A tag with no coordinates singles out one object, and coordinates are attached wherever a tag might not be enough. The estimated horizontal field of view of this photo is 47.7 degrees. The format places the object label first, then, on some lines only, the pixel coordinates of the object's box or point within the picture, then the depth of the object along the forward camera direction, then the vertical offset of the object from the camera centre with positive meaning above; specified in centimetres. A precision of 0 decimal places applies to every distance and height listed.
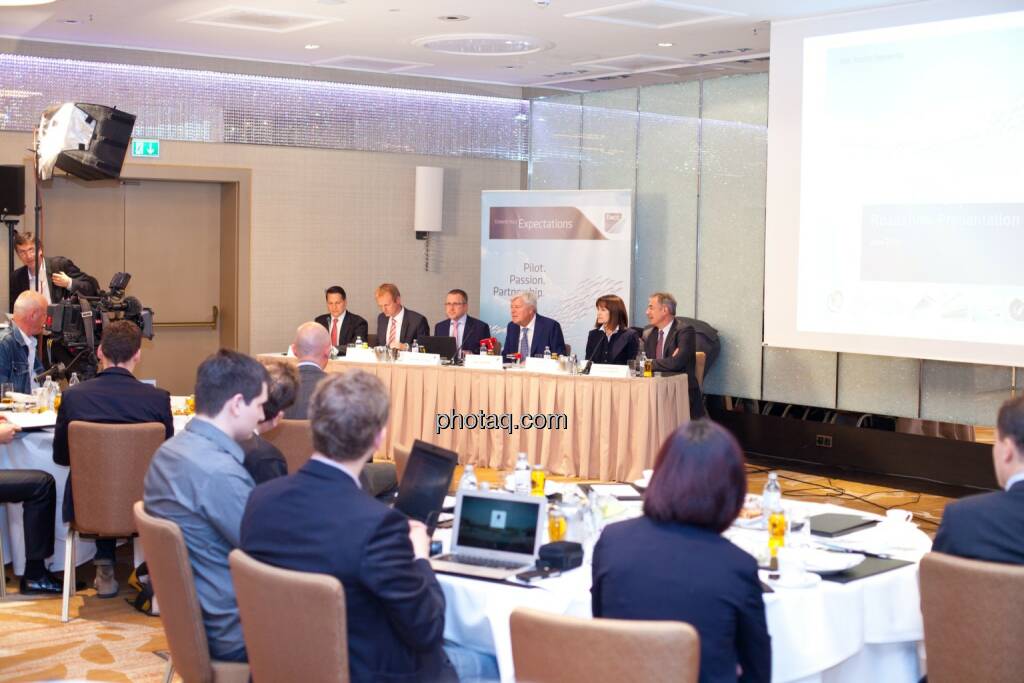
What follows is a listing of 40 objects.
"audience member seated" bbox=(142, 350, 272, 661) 325 -59
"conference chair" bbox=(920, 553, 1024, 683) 287 -83
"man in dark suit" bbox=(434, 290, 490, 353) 926 -39
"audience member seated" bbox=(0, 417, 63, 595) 532 -113
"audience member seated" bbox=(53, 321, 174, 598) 506 -55
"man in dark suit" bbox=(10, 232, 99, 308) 805 -1
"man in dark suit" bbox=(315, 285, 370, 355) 976 -39
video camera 641 -27
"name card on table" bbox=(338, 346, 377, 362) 895 -61
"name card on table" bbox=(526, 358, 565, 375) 827 -62
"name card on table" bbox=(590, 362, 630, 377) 802 -62
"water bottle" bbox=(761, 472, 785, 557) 343 -72
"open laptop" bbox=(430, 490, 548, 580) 329 -73
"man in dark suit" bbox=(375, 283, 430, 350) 949 -37
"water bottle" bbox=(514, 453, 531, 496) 408 -70
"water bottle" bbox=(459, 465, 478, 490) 373 -66
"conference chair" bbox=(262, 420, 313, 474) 496 -71
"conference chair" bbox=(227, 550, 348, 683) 257 -79
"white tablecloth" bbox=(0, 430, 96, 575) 559 -98
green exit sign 976 +104
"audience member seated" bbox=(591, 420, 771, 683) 246 -60
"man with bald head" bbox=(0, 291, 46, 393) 664 -42
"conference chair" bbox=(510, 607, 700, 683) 234 -75
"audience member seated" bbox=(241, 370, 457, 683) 260 -60
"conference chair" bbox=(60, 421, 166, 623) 487 -84
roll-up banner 1019 +26
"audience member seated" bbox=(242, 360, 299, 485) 379 -54
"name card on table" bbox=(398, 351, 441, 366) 866 -61
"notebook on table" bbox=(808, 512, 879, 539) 371 -78
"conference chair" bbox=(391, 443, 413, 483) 445 -69
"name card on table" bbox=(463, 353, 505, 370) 852 -61
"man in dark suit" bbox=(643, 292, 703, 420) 819 -44
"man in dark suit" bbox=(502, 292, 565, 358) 880 -41
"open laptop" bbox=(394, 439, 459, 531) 364 -65
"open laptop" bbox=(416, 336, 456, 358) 879 -52
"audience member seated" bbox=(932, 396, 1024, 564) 299 -59
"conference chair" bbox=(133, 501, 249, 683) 307 -89
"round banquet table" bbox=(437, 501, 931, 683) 306 -91
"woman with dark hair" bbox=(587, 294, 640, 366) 844 -41
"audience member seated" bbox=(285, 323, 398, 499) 541 -44
